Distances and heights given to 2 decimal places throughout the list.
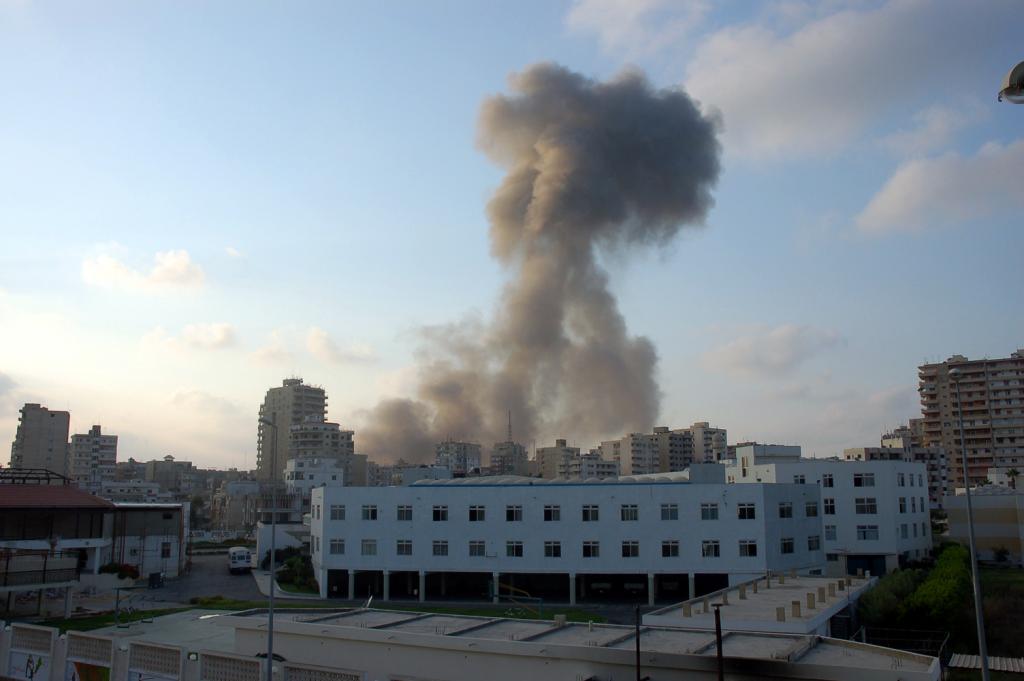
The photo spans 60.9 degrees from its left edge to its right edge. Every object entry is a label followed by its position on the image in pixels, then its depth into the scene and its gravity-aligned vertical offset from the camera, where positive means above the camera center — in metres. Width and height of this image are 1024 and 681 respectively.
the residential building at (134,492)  126.56 -0.67
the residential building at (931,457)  114.12 +4.30
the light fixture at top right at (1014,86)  11.06 +5.08
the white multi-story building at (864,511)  60.28 -1.54
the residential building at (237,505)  121.46 -2.49
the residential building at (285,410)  175.12 +15.71
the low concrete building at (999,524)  67.19 -2.73
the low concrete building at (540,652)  18.66 -3.83
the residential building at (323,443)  155.25 +8.10
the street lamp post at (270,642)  21.19 -3.73
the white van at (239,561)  64.69 -5.39
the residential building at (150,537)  57.81 -3.35
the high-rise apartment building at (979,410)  119.00 +11.21
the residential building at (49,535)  40.59 -2.74
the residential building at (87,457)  149.86 +5.26
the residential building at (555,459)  171.38 +5.89
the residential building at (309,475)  107.75 +1.61
